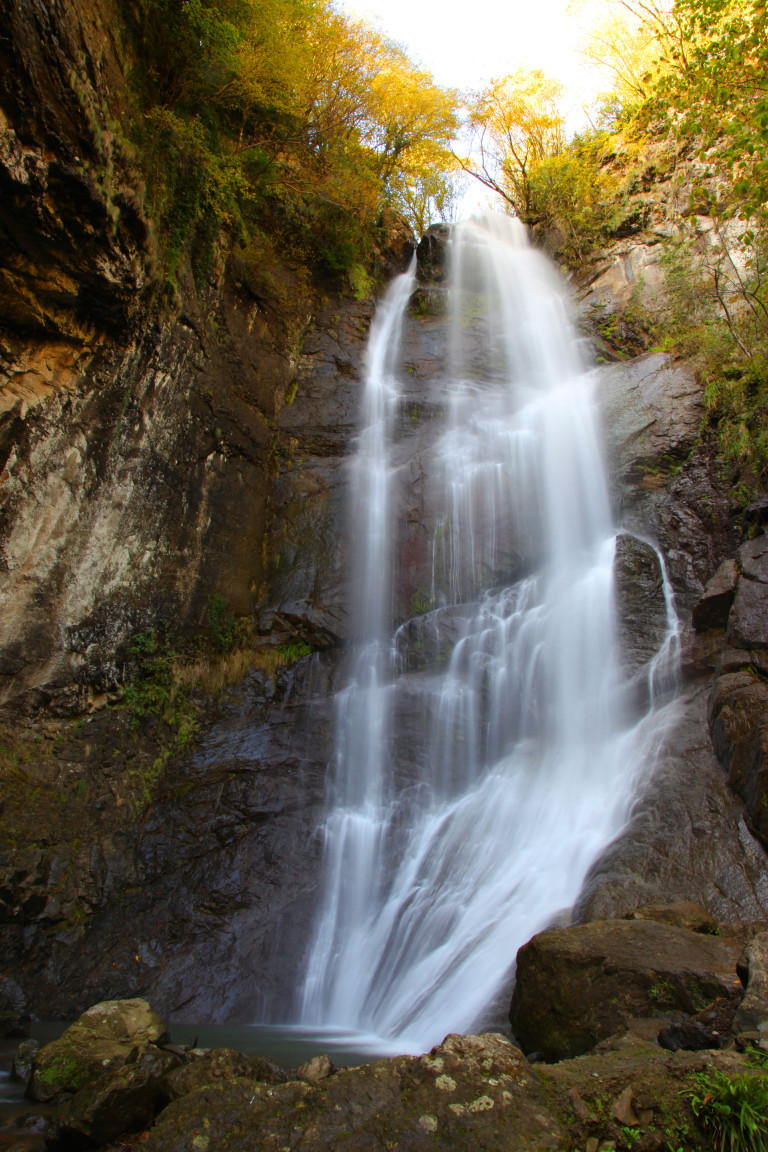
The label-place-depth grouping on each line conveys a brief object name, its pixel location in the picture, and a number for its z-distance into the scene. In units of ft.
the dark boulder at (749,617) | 24.45
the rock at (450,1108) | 9.04
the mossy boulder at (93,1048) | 14.51
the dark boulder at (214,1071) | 12.28
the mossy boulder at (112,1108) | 12.03
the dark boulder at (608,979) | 13.88
